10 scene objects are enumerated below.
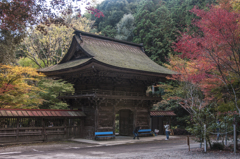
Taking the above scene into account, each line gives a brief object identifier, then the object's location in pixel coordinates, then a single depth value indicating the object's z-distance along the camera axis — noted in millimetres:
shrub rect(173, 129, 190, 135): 25141
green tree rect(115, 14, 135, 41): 46656
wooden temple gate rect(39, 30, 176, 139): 17812
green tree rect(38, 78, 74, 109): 21892
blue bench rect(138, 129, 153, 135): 21403
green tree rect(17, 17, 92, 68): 33044
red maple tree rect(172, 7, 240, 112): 11625
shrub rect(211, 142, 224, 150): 12445
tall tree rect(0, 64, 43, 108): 17000
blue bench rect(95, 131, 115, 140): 17881
